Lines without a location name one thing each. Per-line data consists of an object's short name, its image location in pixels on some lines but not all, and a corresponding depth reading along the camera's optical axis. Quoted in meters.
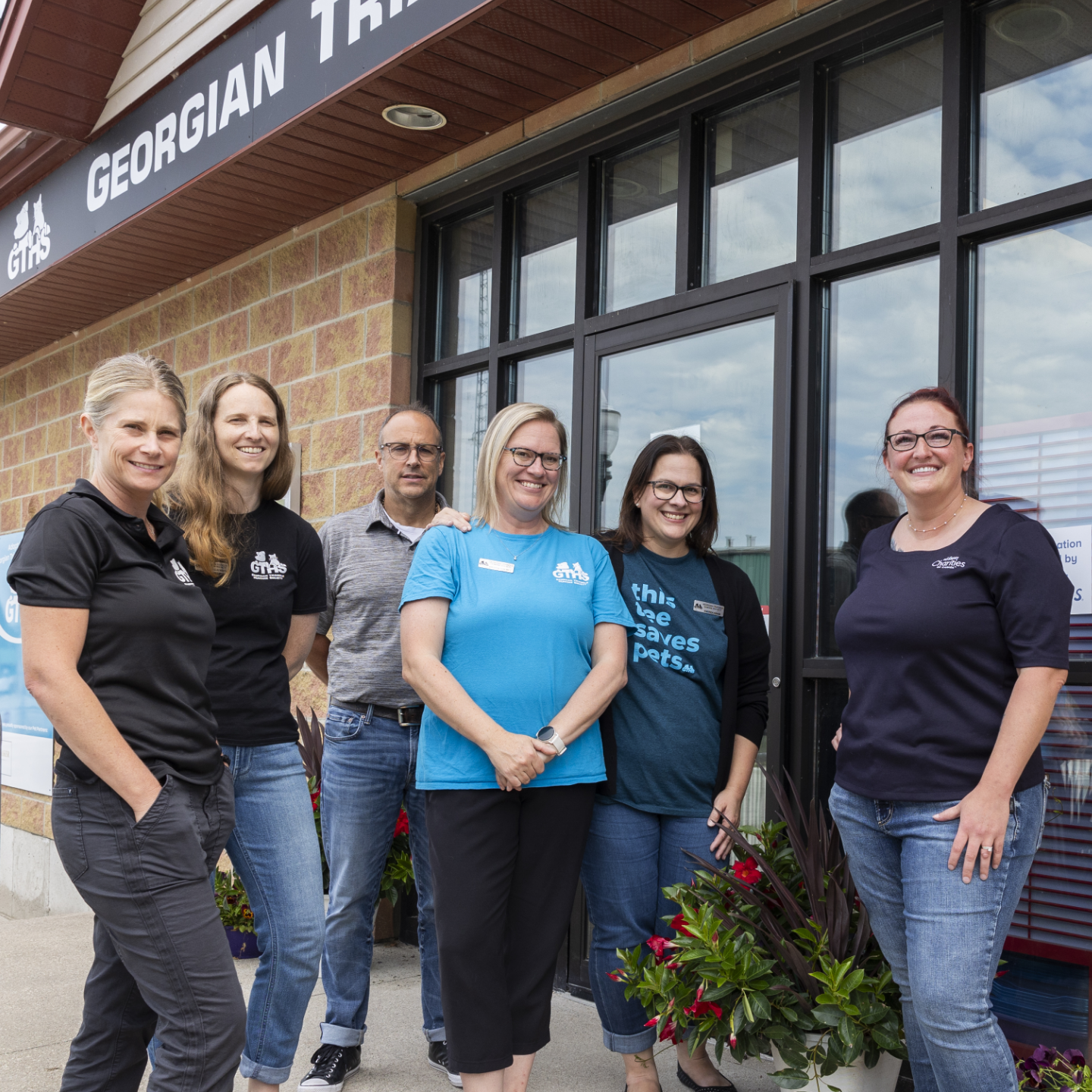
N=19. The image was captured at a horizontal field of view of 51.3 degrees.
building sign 4.06
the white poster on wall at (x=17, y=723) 7.82
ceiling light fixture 4.47
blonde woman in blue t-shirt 2.71
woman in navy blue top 2.27
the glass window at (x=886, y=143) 3.49
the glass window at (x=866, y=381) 3.46
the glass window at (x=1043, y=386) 3.06
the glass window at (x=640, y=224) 4.32
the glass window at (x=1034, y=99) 3.16
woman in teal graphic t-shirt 3.07
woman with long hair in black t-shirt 2.71
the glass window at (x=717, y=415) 3.86
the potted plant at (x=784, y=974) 2.73
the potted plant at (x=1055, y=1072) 2.61
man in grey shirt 3.42
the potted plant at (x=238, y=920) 4.54
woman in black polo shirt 2.05
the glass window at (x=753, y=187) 3.88
